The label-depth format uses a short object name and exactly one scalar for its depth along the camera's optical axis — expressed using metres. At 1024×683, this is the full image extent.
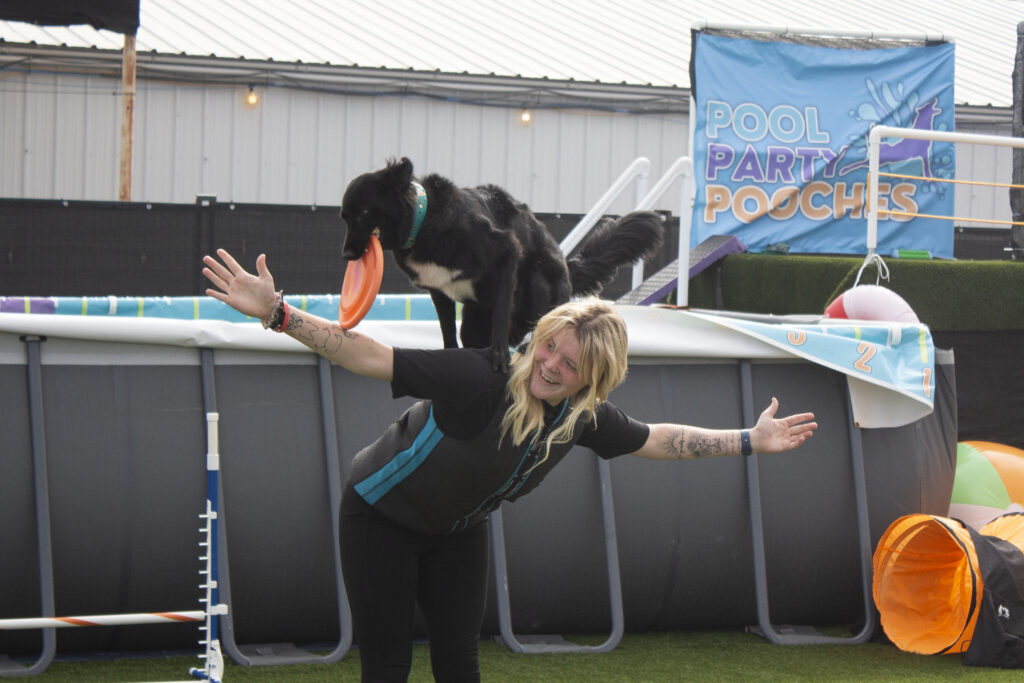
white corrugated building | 11.12
